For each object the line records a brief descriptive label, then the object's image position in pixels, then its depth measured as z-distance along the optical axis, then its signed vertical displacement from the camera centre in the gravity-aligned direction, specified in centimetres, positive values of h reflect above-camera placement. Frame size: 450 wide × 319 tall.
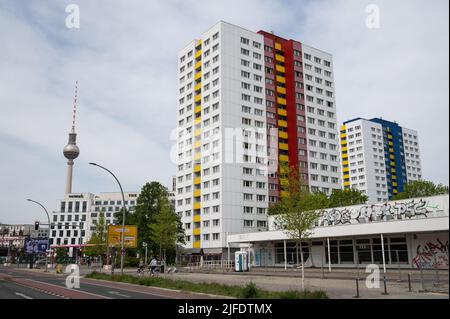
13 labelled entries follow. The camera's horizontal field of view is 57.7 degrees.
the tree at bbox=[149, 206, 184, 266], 5122 +181
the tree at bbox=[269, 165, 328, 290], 2627 +224
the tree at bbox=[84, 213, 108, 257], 6888 +124
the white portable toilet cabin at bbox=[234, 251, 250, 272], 4656 -240
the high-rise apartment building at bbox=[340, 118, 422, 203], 13850 +2807
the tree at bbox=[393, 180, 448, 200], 8512 +1031
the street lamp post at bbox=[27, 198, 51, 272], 5024 +495
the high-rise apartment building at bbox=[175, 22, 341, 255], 7275 +2223
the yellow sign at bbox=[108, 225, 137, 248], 3919 +78
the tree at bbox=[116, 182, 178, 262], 6525 +555
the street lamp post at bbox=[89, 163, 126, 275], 3186 +552
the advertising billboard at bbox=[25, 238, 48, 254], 7019 -9
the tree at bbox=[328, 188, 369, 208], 7750 +818
